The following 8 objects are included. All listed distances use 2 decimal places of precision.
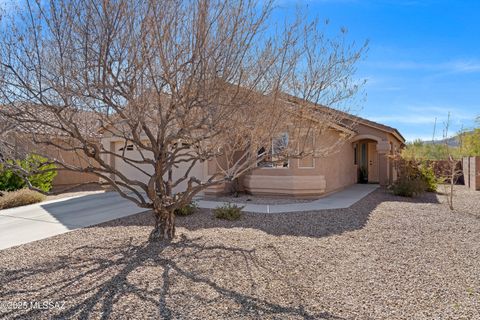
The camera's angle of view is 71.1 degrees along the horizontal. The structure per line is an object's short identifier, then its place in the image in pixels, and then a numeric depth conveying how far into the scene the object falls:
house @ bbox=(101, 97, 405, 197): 14.95
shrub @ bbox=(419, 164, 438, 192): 18.06
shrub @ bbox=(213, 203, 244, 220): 10.46
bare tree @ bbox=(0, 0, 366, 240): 5.23
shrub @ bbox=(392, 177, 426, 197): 16.05
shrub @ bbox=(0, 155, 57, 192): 15.72
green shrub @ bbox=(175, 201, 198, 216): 10.97
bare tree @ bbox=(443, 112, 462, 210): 13.15
